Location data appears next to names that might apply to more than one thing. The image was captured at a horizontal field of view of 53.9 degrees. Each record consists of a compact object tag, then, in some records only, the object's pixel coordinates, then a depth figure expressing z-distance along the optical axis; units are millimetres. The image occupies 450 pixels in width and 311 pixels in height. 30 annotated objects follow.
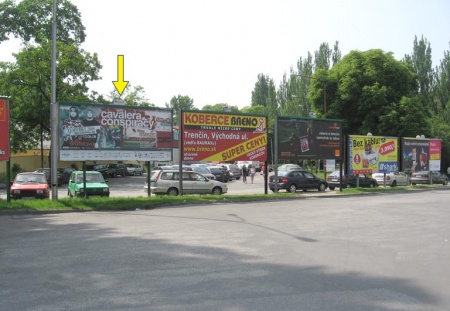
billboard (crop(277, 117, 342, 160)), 23125
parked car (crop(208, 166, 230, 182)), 40469
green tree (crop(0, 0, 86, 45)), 43969
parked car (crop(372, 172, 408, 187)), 34969
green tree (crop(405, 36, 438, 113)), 65500
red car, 19156
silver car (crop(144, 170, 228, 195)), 21719
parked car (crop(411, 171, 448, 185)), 37406
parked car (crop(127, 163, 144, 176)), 56488
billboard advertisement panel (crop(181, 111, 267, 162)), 20141
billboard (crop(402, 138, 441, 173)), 31094
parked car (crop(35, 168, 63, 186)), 34131
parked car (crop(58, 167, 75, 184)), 37359
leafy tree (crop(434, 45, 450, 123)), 66062
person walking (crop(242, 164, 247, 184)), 39444
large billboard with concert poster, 17203
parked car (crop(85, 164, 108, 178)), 46788
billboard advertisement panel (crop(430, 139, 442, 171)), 33438
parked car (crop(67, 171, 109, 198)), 20406
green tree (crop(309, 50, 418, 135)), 47062
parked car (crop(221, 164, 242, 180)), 45488
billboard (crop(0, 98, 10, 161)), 16438
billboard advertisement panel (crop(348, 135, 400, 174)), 27297
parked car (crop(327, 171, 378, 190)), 30781
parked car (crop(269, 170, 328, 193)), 27562
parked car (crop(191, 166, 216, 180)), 36044
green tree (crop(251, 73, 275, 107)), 100125
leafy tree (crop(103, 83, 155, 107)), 55756
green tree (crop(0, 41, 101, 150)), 39062
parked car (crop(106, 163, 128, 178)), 49938
